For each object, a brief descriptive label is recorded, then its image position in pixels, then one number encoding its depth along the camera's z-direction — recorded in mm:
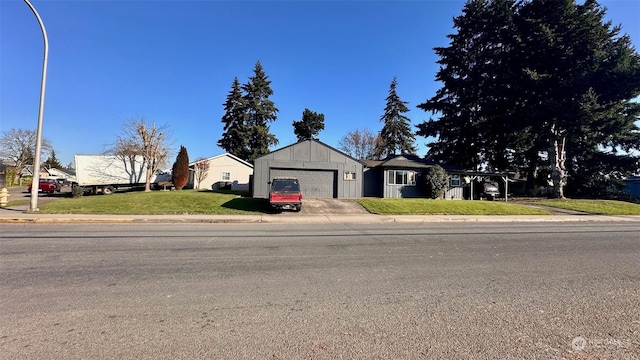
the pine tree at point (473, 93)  36312
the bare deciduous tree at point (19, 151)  60719
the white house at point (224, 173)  36438
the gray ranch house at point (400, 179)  28188
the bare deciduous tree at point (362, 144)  62594
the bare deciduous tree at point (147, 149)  33812
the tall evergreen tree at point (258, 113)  52438
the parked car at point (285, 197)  17391
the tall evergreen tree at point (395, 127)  53125
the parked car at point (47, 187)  37344
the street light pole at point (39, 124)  15188
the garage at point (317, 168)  25441
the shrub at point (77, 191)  26369
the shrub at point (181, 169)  34781
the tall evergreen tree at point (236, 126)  51969
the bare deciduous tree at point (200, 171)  36094
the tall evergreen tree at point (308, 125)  55531
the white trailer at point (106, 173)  30141
